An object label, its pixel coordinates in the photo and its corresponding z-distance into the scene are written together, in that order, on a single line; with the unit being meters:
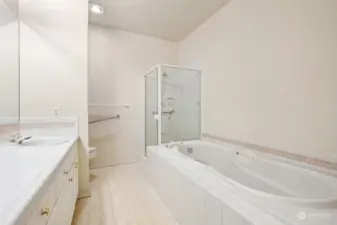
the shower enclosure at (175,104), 3.10
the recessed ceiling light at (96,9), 2.64
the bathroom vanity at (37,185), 0.58
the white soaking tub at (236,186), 0.93
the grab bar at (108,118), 3.36
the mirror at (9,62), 1.71
